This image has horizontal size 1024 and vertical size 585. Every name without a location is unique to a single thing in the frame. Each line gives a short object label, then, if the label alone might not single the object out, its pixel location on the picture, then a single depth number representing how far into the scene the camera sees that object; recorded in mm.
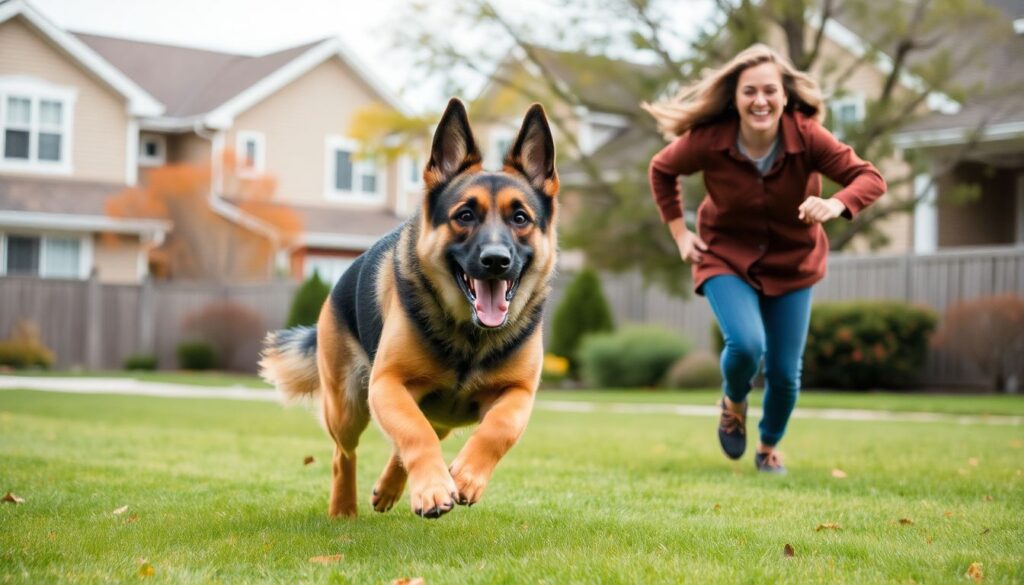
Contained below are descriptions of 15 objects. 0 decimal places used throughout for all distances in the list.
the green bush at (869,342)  18094
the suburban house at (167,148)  28453
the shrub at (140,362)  26859
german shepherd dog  4664
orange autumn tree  29344
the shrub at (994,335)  17047
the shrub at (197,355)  27062
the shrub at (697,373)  20141
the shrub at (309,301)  24219
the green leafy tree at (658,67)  19703
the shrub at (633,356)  20781
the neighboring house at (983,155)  21094
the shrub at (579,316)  22891
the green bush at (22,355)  24781
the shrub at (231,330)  27219
